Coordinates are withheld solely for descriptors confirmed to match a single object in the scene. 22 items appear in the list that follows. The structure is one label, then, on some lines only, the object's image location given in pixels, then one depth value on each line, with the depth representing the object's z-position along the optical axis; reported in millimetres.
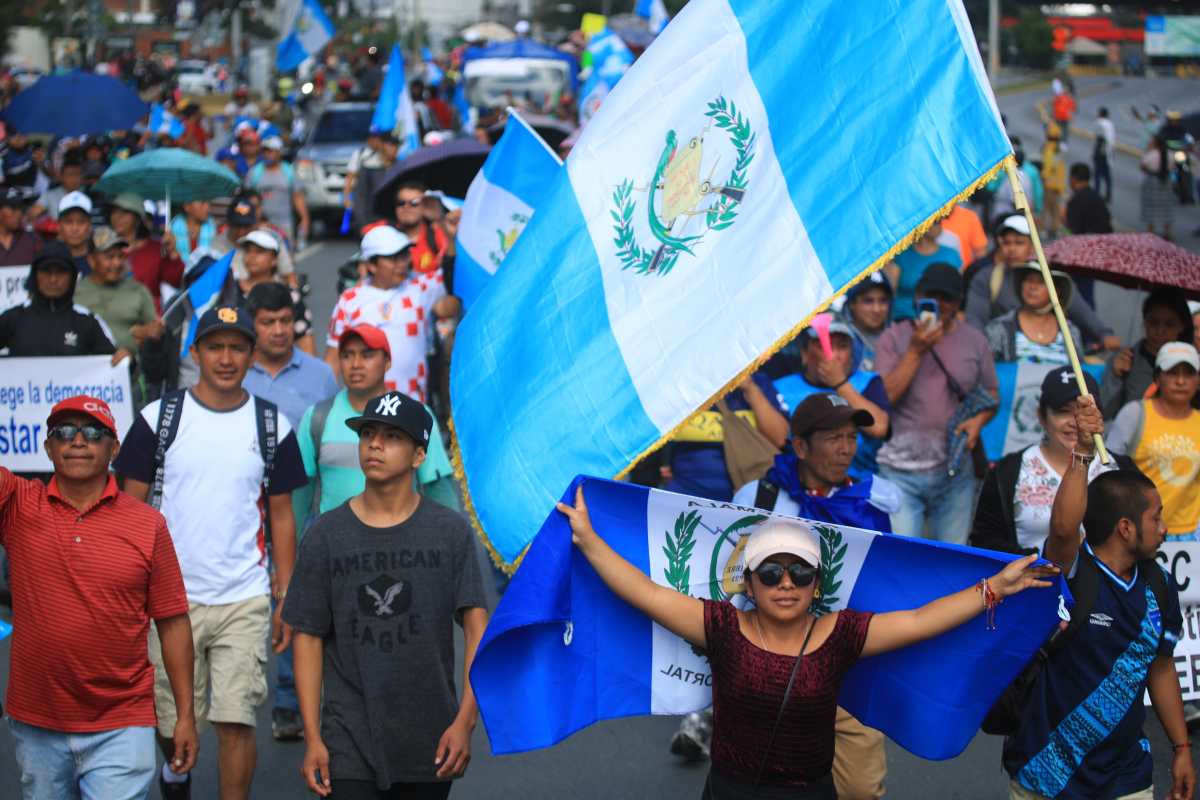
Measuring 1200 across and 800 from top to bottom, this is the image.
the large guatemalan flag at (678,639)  9227
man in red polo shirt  10133
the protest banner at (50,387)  17781
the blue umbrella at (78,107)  33156
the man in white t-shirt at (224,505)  11961
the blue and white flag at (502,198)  18328
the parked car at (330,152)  51719
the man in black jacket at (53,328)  17766
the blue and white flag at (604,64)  41000
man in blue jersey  9945
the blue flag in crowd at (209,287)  18656
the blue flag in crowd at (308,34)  47187
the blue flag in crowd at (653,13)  53437
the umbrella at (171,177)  25406
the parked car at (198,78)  124812
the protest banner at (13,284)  22266
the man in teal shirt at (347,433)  13187
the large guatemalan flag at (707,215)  9414
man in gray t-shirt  9977
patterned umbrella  16391
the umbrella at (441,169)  27297
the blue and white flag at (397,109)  34844
